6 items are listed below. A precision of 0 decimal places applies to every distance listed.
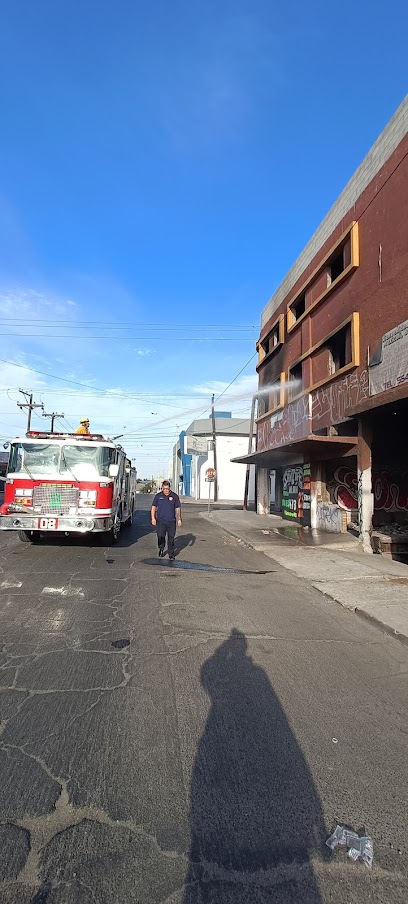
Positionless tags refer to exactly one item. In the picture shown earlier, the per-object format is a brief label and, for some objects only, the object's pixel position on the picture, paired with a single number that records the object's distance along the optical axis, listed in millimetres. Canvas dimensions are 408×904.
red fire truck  10234
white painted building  42469
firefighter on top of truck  12141
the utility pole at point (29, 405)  44500
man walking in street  10688
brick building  11836
